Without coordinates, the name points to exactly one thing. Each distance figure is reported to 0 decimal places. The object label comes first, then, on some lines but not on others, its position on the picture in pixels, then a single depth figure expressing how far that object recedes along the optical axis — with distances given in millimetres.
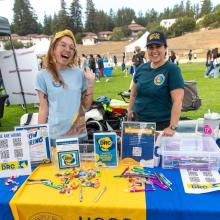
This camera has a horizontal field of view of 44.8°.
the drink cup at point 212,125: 1732
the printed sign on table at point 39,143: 1516
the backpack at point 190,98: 3283
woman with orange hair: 1722
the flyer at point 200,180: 1263
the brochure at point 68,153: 1462
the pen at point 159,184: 1305
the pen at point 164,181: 1310
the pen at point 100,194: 1226
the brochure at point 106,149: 1465
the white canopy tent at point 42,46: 13214
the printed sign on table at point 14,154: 1426
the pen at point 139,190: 1276
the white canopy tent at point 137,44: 15244
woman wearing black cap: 1898
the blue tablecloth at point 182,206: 1136
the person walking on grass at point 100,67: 13208
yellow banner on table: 1171
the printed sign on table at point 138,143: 1480
